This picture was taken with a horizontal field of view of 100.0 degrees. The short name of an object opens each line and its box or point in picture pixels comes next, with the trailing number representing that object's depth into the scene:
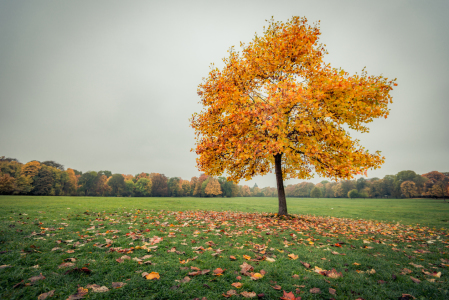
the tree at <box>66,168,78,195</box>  78.06
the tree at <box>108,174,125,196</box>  90.19
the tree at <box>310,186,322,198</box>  107.81
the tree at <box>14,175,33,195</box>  54.58
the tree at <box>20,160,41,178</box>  60.08
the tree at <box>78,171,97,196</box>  86.97
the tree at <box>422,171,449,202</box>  62.17
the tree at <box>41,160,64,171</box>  82.79
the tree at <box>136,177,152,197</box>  89.56
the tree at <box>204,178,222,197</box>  87.88
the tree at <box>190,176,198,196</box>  101.88
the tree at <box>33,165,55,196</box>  61.53
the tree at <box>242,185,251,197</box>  136.40
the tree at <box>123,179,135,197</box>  90.19
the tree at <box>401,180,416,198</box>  76.58
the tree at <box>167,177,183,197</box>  97.88
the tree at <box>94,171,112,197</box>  88.25
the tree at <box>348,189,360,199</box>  93.94
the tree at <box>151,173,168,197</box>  95.69
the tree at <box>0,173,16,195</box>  50.43
